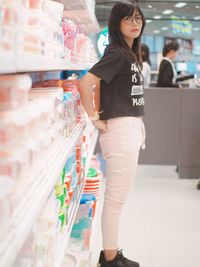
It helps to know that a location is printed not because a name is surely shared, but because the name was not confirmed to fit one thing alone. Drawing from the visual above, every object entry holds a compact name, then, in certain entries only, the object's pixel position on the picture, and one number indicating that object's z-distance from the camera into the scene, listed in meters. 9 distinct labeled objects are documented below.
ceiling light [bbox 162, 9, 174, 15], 14.03
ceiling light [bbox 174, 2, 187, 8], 13.47
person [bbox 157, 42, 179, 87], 5.76
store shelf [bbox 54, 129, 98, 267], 1.59
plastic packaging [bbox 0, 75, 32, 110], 0.91
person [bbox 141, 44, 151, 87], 6.19
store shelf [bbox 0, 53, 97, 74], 0.75
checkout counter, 5.06
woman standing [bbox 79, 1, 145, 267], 2.32
